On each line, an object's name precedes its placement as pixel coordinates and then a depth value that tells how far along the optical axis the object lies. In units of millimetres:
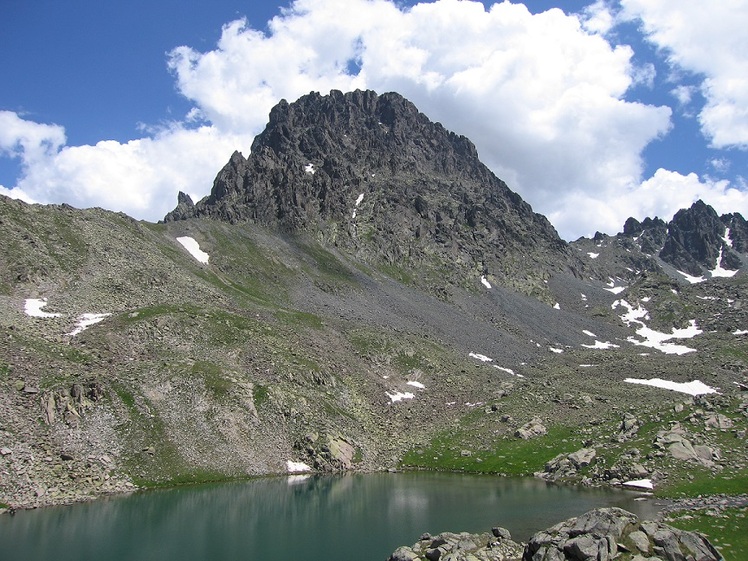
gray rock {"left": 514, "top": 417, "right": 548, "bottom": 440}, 93469
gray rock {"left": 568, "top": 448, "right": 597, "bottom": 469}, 75812
